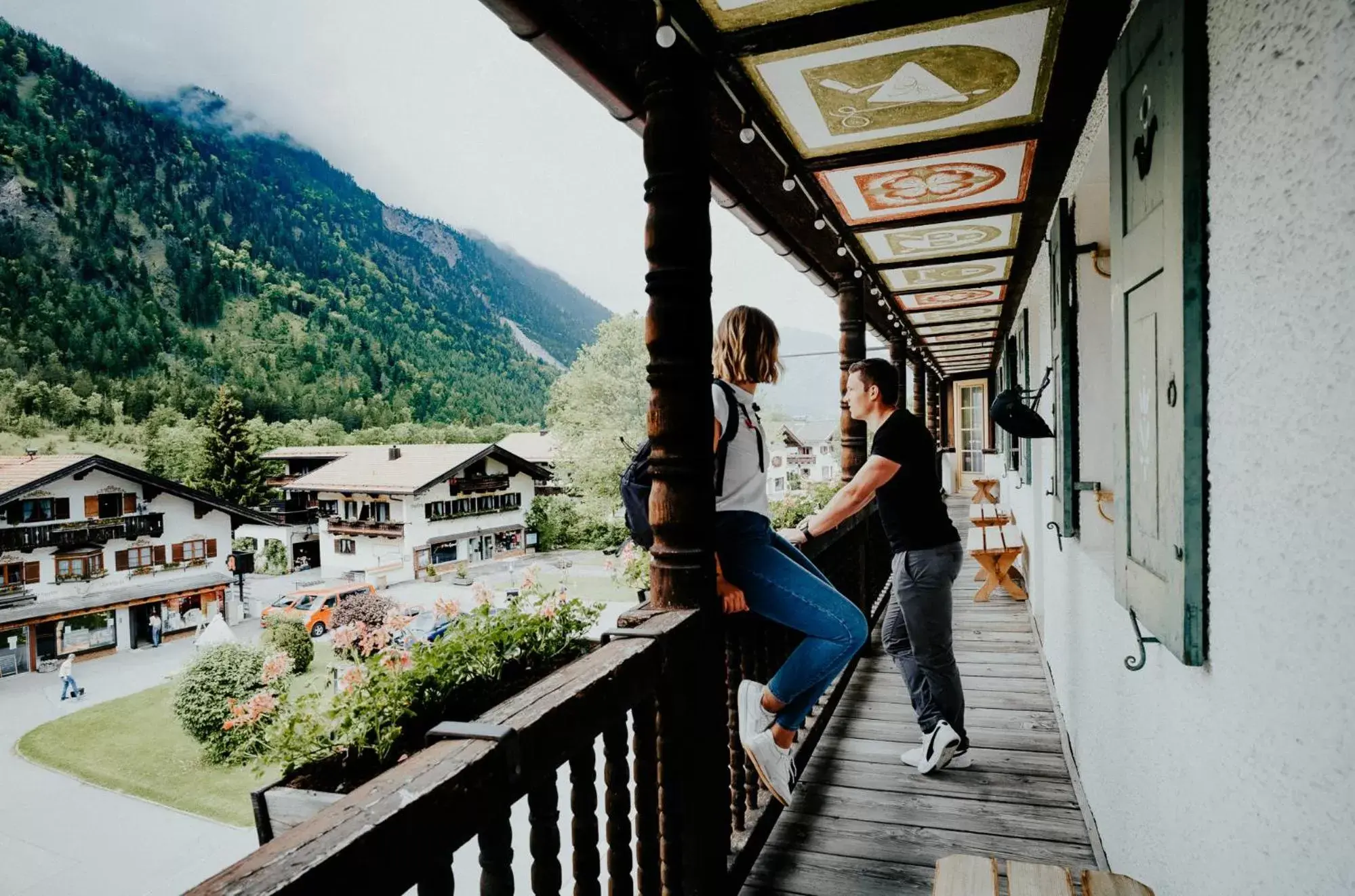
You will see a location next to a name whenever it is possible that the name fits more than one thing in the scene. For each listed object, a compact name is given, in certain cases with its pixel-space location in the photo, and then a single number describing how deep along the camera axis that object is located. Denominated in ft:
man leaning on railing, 9.36
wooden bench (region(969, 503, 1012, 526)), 25.59
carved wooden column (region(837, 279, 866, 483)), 16.83
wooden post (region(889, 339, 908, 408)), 27.43
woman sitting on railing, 6.79
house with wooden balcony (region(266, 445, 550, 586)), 105.91
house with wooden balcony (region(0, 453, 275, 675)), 68.95
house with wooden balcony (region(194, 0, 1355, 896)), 2.79
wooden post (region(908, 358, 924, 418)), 35.94
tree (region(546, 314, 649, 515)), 105.29
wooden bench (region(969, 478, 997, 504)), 34.65
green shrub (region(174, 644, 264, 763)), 44.16
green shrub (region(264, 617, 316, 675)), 53.11
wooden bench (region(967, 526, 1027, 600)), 21.34
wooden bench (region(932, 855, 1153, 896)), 4.41
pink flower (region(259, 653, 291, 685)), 10.84
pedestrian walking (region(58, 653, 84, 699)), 79.46
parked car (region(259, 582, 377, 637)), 83.10
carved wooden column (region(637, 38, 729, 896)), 6.10
